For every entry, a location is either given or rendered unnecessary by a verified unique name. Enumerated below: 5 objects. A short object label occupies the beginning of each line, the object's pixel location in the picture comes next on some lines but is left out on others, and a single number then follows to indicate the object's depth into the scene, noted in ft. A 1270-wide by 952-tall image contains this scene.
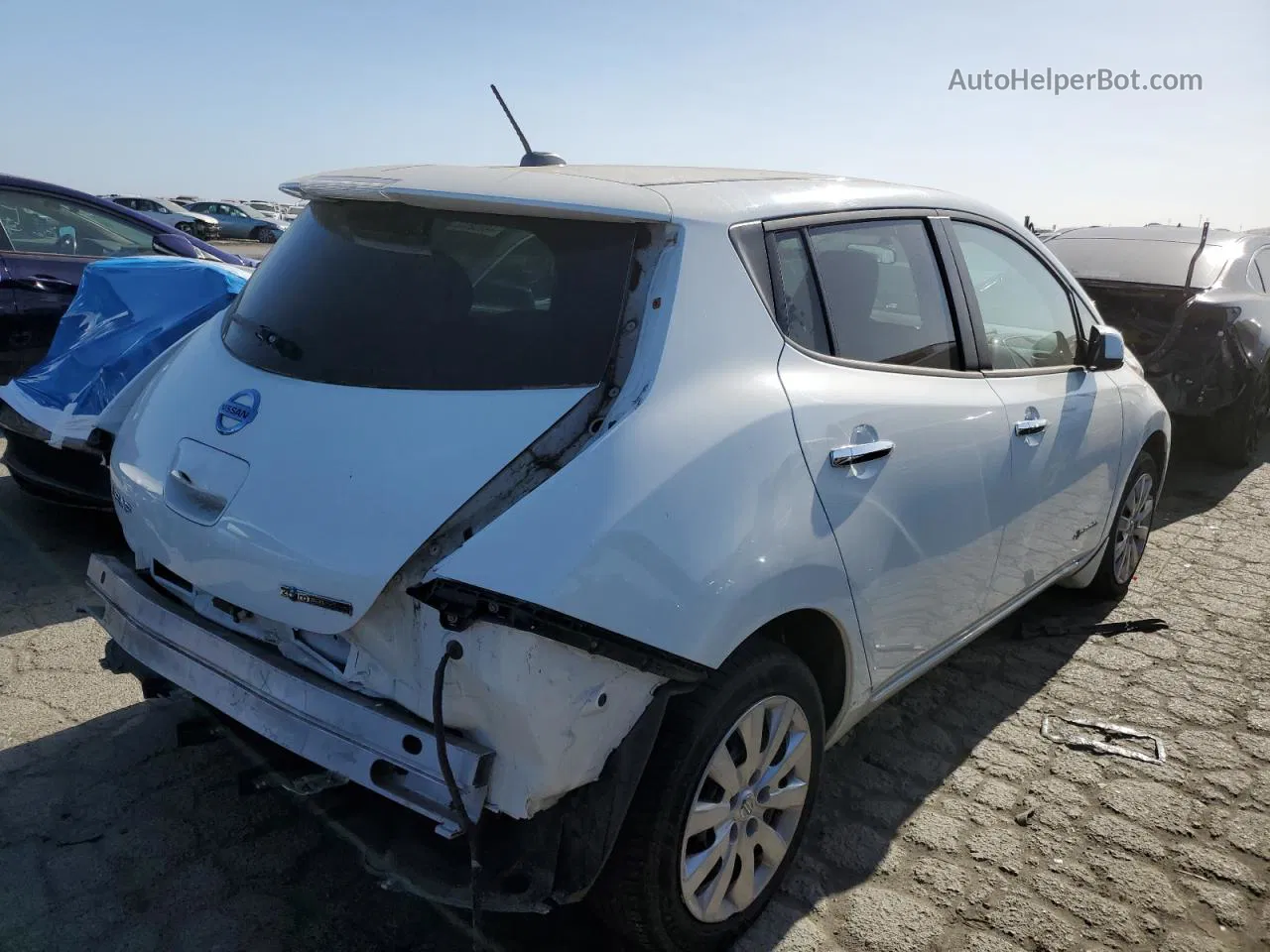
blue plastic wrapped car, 14.28
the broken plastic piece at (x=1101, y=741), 11.53
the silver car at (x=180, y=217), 91.56
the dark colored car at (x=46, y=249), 19.27
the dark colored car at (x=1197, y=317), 21.45
